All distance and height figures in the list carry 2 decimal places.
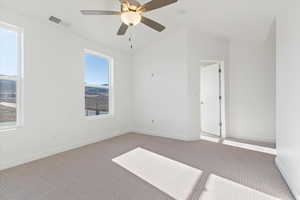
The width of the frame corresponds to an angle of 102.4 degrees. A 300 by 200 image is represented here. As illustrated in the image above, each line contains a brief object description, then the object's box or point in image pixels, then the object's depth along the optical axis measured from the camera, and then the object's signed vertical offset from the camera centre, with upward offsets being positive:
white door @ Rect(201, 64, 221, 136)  3.53 -0.03
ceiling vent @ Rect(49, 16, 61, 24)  2.22 +1.49
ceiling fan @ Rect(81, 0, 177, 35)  1.60 +1.24
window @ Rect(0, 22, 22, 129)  2.00 +0.40
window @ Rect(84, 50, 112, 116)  3.12 +0.42
